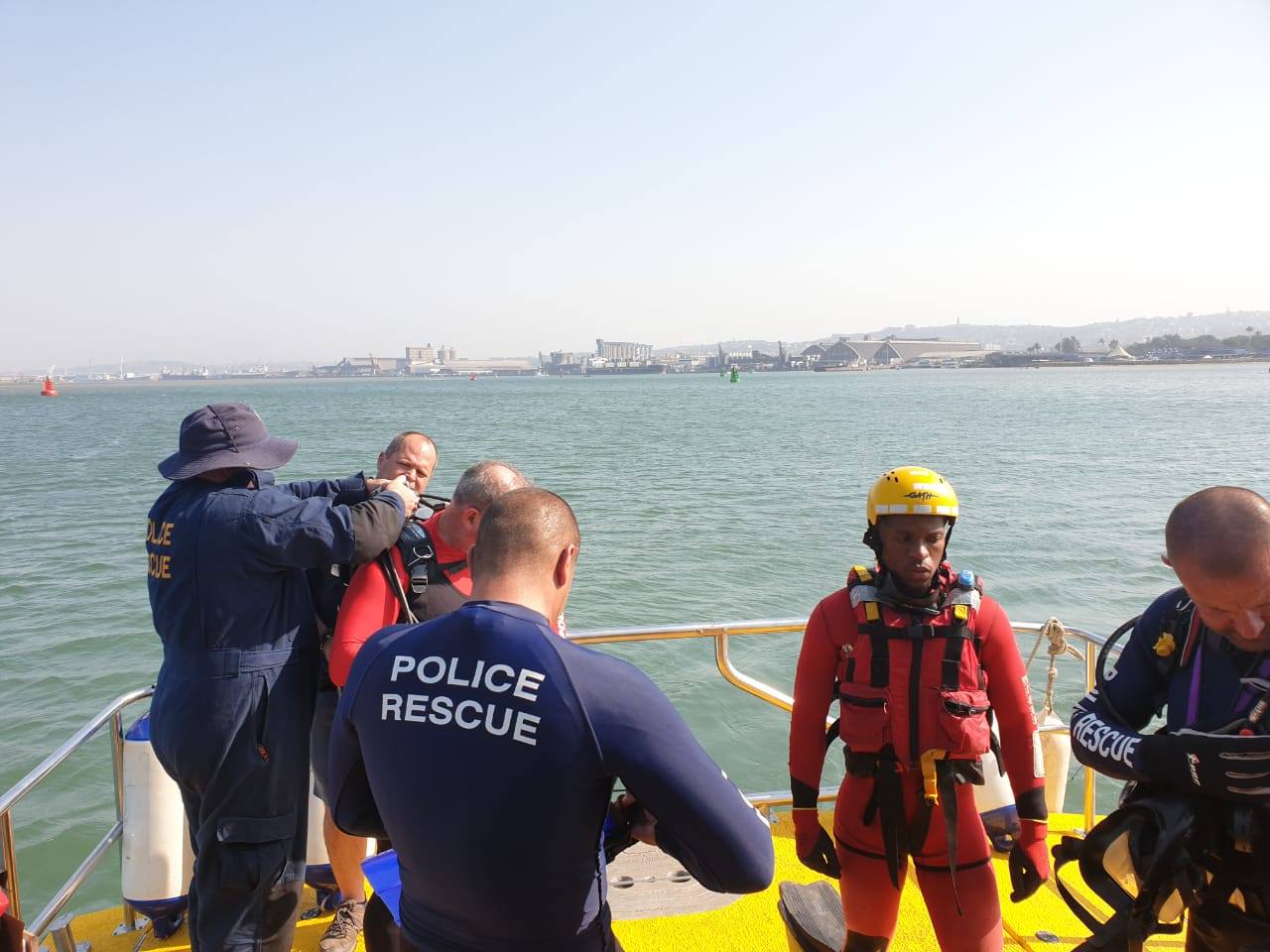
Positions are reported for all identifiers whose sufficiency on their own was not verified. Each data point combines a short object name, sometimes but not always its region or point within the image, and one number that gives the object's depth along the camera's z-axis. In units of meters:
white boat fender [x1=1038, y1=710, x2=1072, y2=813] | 4.13
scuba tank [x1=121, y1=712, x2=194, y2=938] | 3.35
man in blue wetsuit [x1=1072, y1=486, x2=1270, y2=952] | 1.97
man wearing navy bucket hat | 2.76
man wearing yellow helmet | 2.60
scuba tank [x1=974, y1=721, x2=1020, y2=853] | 3.39
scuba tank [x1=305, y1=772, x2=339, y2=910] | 3.54
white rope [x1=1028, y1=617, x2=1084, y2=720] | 3.67
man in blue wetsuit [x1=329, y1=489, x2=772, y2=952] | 1.50
